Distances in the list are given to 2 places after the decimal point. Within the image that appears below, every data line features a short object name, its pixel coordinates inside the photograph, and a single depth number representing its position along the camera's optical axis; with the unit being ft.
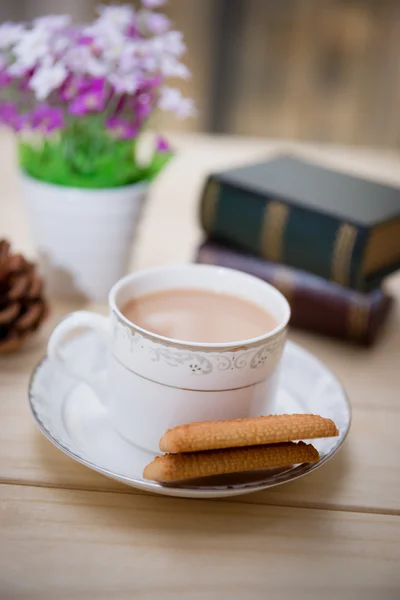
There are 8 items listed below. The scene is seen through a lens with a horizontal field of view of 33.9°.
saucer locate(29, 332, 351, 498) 1.59
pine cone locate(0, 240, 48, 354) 2.22
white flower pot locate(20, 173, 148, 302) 2.44
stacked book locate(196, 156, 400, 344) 2.41
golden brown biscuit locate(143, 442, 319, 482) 1.52
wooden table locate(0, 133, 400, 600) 1.47
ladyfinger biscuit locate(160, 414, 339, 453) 1.51
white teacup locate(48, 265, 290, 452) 1.66
